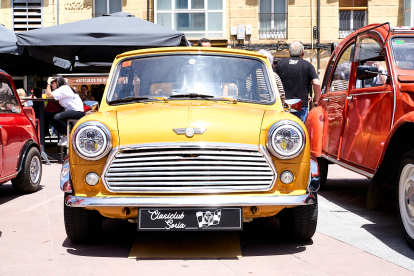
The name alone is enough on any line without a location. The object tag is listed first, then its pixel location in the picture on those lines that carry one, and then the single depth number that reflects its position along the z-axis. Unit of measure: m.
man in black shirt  8.37
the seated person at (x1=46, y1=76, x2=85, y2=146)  10.26
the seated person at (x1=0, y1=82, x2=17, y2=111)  6.59
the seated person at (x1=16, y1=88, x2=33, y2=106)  10.64
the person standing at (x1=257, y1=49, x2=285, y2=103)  7.05
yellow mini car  3.68
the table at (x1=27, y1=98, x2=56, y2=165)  10.82
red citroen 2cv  4.34
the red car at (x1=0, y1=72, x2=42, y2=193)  6.23
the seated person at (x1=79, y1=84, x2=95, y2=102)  15.80
